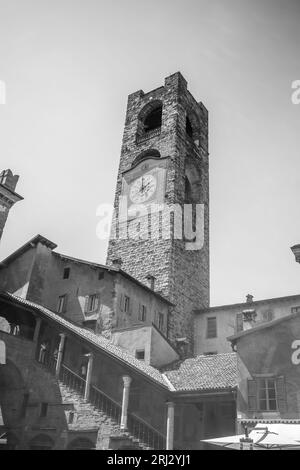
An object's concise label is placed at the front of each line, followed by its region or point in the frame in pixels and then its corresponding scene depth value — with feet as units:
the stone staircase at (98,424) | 49.74
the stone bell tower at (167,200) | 96.58
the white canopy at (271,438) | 37.17
